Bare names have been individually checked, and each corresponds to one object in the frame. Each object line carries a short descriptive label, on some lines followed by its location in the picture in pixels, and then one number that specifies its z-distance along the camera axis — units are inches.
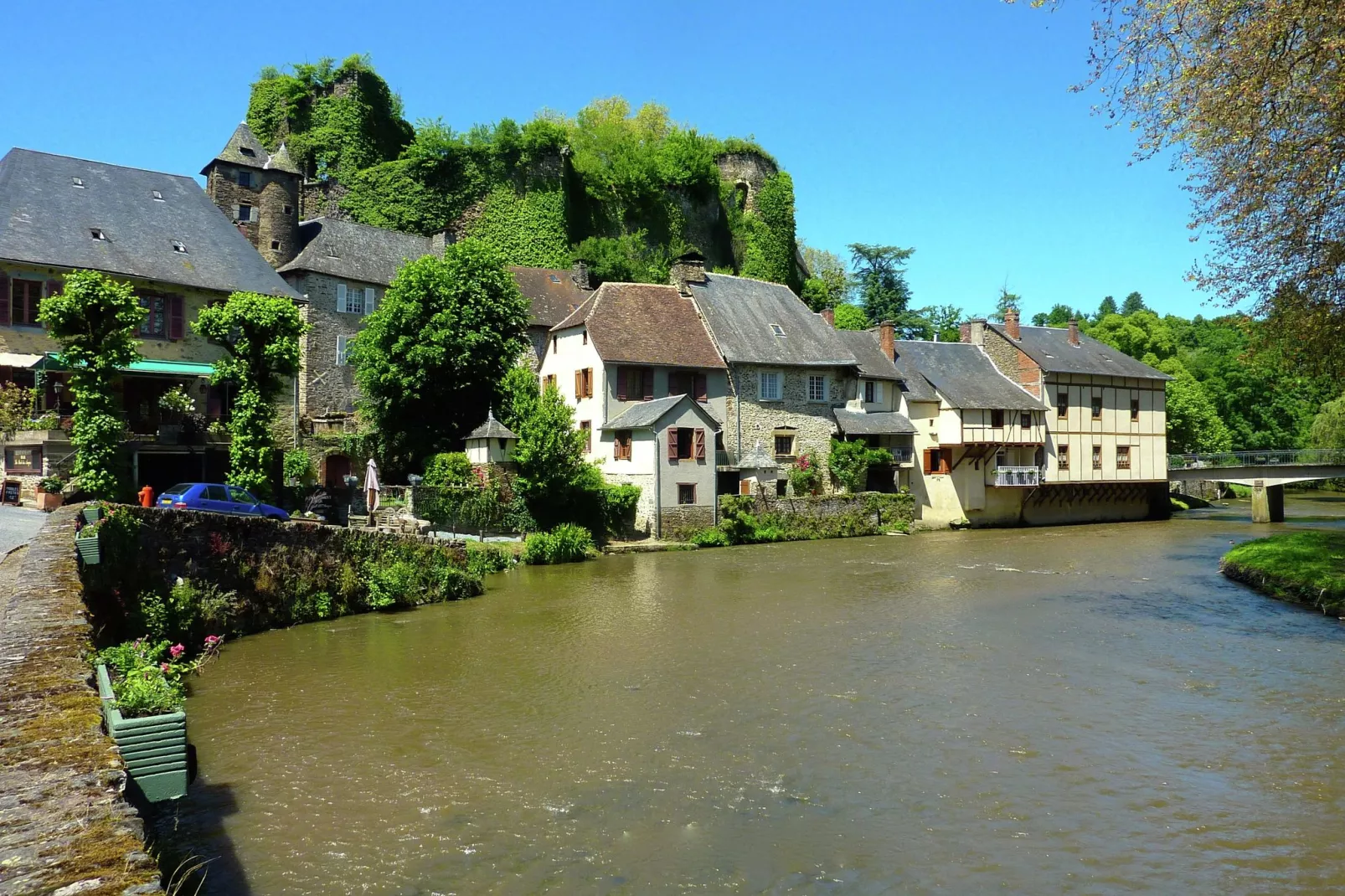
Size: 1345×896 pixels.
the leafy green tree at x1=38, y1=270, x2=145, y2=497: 854.5
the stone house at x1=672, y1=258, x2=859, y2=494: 1464.1
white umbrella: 1112.2
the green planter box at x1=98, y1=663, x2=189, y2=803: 281.6
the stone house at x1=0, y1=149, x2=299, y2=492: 1049.5
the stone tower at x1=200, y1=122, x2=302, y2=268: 1664.6
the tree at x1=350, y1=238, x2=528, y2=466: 1311.5
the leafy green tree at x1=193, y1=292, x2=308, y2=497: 1017.5
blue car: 876.6
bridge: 1713.8
